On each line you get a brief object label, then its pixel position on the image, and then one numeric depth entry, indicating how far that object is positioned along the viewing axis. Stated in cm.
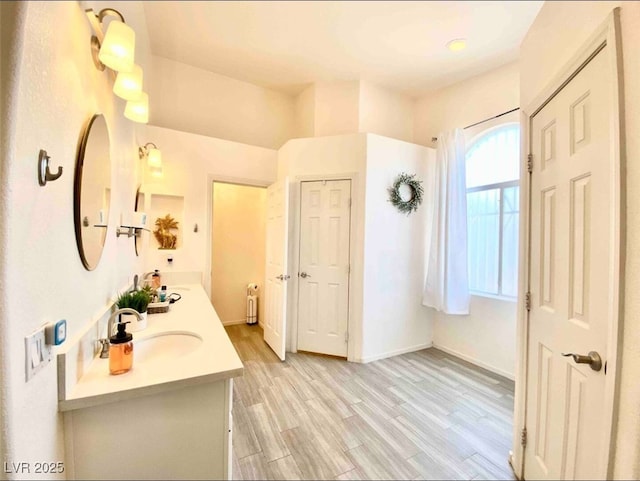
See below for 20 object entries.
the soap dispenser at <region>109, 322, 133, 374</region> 100
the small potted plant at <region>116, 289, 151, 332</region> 141
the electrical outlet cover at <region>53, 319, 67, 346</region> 75
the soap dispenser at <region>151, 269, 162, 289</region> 239
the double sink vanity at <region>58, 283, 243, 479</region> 87
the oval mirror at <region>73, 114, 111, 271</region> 97
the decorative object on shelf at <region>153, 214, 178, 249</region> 299
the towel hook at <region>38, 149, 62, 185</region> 71
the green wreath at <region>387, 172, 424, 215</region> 313
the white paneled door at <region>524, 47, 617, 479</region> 93
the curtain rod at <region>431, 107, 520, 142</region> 276
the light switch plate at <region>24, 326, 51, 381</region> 65
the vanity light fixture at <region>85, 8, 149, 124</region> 103
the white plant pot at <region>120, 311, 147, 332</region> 140
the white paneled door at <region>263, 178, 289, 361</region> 290
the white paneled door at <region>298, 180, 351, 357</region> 308
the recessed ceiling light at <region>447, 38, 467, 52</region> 264
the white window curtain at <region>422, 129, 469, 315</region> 301
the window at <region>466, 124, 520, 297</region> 275
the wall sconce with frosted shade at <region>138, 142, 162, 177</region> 250
